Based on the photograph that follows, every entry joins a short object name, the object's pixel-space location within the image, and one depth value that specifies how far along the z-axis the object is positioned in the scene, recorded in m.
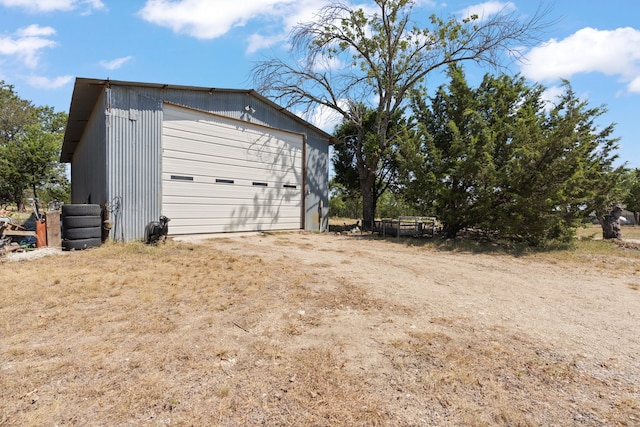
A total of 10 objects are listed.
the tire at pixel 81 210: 8.07
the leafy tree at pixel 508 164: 9.78
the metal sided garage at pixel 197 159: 9.40
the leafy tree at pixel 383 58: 13.84
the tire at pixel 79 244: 8.09
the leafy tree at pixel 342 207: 29.40
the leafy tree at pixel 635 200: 30.78
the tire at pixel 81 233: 8.11
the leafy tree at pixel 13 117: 28.20
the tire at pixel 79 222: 8.07
